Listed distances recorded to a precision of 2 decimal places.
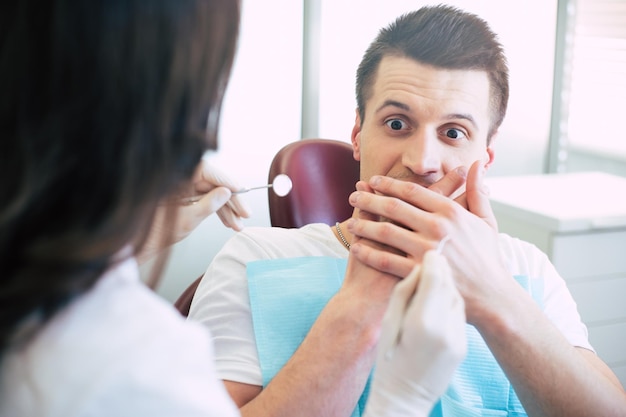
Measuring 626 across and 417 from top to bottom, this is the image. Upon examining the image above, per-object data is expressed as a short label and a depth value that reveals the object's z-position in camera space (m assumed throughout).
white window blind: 2.61
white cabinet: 1.90
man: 1.08
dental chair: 1.70
